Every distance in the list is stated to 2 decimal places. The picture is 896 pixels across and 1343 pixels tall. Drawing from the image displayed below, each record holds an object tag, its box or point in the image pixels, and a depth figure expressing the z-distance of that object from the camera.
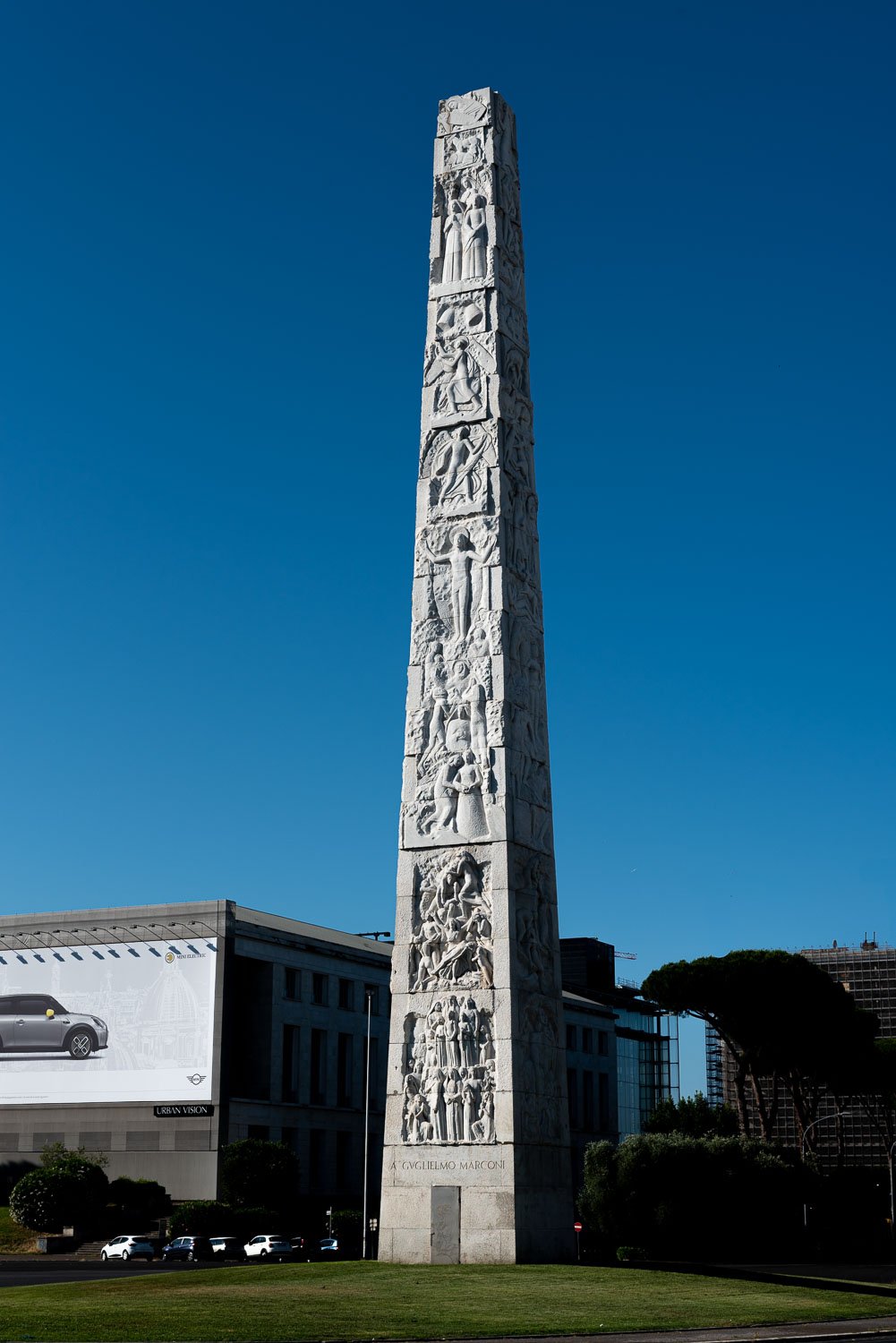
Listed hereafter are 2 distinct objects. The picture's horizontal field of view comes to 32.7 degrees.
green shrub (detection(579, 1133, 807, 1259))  44.62
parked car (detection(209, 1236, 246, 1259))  50.88
